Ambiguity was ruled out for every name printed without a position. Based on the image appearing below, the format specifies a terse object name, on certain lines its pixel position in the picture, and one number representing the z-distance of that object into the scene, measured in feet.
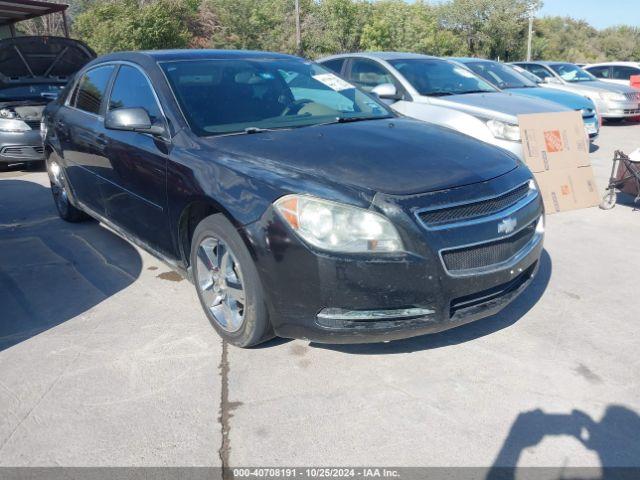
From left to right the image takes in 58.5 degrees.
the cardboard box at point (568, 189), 20.06
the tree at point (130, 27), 78.69
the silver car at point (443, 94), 21.11
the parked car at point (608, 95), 41.81
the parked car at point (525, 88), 29.55
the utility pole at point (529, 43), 98.47
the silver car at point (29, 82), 26.43
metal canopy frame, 36.58
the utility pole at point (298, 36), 94.99
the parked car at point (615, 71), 52.26
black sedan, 8.83
